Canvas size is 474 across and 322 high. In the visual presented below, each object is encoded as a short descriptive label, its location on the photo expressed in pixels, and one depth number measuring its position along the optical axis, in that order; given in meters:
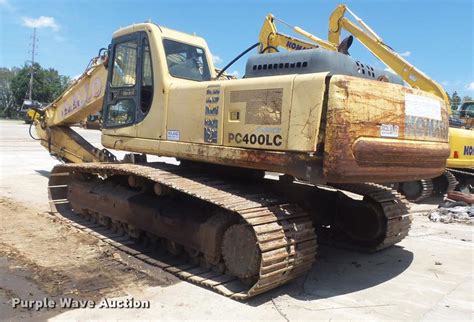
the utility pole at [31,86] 66.32
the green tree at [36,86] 69.00
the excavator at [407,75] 10.66
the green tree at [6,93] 74.00
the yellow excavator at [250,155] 4.04
